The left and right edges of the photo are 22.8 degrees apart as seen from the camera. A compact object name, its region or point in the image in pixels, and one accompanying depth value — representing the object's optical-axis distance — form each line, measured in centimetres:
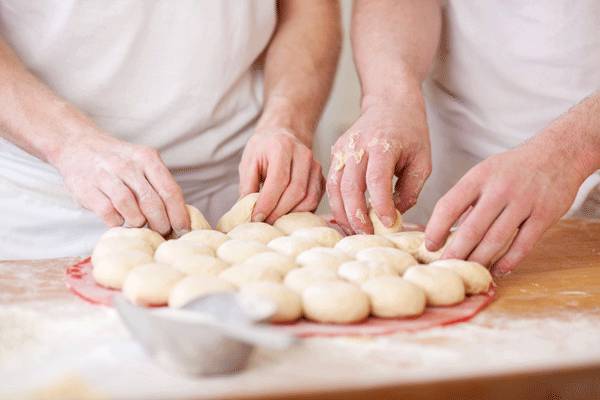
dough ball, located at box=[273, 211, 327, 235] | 146
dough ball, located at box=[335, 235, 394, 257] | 137
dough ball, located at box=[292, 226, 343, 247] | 140
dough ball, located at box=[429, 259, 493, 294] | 131
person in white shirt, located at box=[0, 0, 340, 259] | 146
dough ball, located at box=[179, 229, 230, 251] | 138
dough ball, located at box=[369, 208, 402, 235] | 145
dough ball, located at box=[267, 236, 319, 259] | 136
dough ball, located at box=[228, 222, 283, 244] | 141
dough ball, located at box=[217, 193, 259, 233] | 147
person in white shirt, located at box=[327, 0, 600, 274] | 134
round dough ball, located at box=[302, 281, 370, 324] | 123
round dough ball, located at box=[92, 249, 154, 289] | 130
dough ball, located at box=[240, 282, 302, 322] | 122
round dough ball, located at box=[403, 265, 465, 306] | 128
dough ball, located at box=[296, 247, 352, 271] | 131
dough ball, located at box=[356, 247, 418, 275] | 133
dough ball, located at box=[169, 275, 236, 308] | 123
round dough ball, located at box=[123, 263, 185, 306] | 125
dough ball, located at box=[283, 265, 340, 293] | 126
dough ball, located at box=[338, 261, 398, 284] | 129
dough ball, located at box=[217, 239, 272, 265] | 134
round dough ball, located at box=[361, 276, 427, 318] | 125
